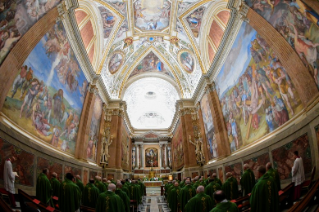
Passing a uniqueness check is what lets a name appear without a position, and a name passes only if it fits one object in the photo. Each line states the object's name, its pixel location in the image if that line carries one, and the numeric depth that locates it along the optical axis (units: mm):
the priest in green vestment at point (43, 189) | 6406
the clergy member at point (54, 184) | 7160
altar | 23953
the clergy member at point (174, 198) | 8883
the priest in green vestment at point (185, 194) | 6962
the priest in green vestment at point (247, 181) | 7148
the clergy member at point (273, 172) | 5448
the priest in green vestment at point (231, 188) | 7586
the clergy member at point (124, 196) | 6253
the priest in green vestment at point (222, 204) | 2971
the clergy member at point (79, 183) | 8898
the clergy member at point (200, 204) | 4379
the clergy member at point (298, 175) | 5398
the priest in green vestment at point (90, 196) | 7191
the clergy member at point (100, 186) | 9188
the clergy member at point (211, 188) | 7198
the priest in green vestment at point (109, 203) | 4556
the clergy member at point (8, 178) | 5285
